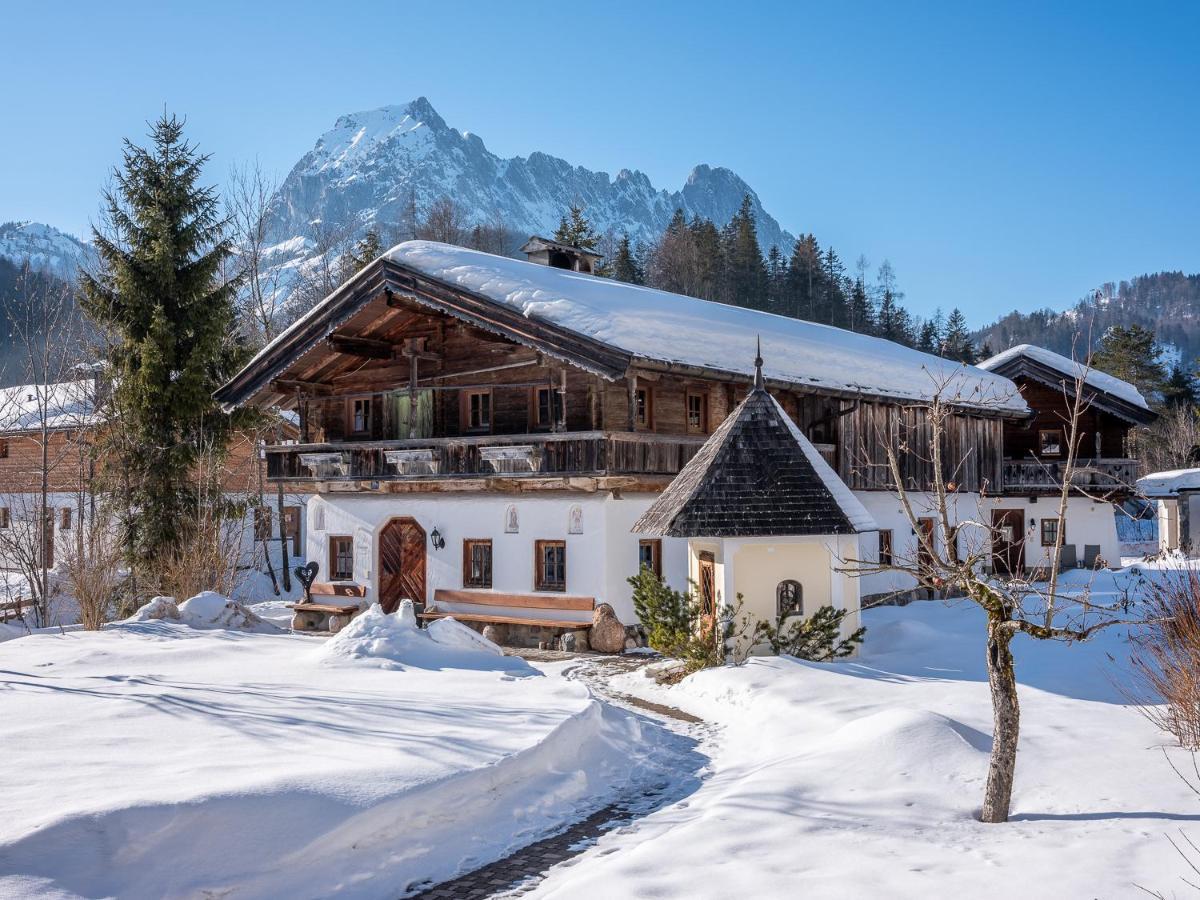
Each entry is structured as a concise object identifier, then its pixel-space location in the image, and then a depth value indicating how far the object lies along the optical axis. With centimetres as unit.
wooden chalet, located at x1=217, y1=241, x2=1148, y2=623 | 1872
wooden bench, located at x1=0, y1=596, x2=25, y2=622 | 2197
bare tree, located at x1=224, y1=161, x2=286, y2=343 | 3159
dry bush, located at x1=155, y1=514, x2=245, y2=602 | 1970
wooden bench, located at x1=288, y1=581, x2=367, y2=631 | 2214
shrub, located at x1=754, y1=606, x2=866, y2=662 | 1518
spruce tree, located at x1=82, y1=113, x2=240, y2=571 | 2344
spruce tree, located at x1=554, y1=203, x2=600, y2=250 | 4872
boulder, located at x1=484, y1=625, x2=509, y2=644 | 1978
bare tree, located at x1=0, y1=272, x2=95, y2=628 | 1905
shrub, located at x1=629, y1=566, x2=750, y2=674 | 1491
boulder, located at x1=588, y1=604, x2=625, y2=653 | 1830
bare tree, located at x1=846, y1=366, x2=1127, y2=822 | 734
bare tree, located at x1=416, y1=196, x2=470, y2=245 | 5197
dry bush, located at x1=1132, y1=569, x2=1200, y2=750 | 889
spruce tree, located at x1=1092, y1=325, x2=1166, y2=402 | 5031
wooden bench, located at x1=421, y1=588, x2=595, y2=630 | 1898
